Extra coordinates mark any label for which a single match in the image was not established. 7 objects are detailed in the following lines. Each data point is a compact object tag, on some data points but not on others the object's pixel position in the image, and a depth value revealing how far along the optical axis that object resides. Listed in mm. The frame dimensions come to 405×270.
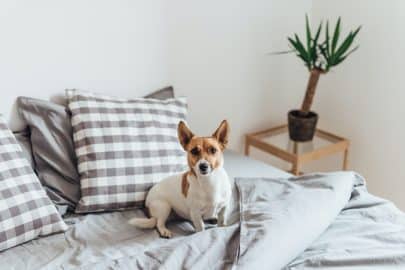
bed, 1315
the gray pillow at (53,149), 1780
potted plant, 2332
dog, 1512
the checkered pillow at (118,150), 1766
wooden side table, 2382
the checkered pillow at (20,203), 1495
